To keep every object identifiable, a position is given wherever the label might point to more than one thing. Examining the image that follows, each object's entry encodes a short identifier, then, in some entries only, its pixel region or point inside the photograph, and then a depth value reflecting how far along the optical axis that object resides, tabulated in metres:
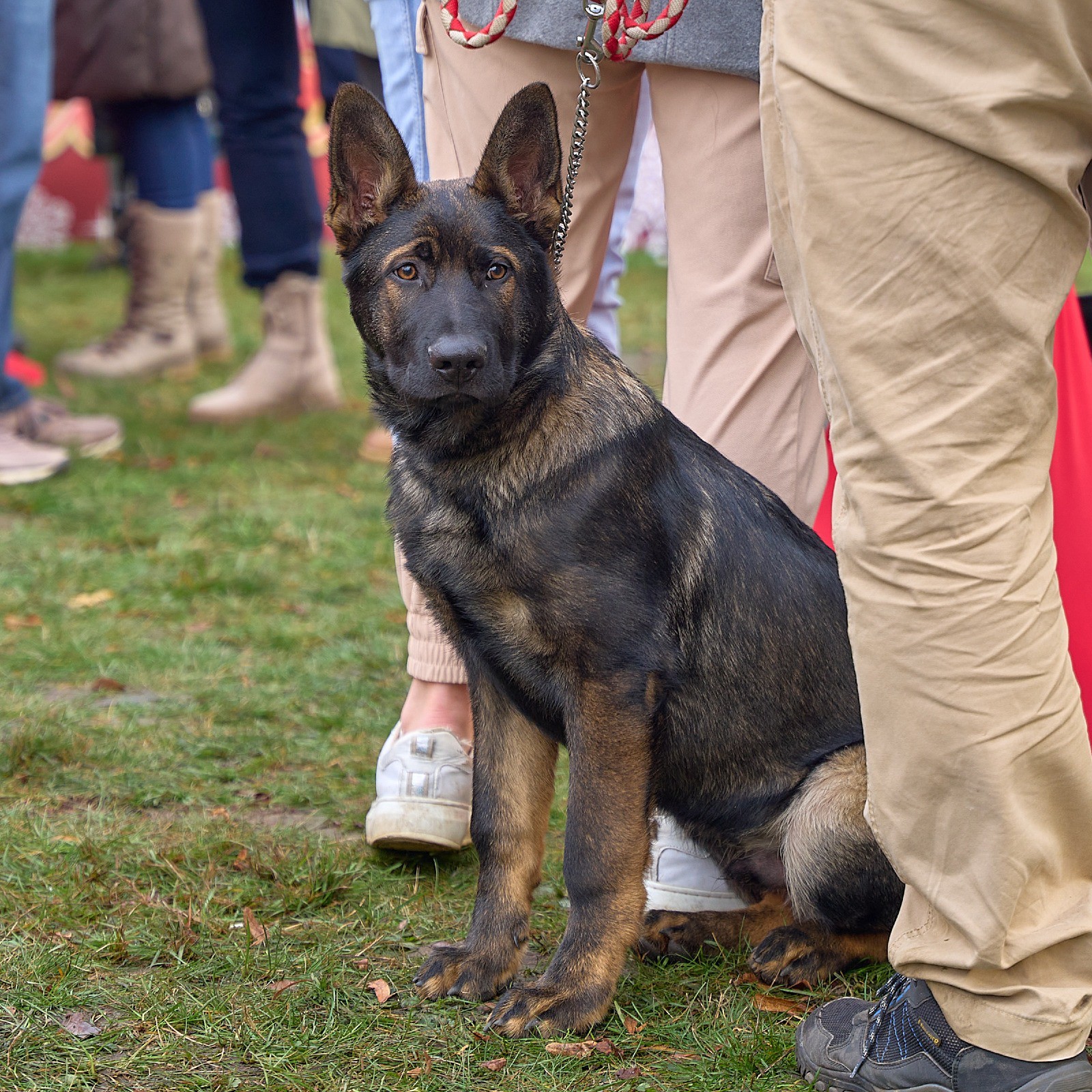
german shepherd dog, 2.37
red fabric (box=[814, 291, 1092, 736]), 2.73
